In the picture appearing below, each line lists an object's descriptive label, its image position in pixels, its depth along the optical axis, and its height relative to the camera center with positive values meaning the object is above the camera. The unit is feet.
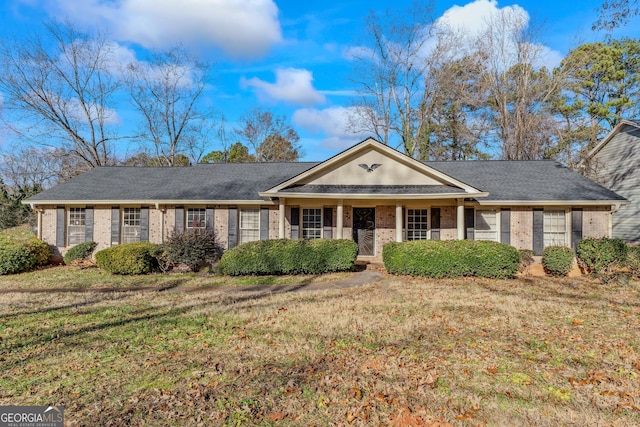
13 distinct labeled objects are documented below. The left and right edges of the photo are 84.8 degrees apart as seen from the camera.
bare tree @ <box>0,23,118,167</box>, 74.28 +22.44
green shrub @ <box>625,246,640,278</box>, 36.09 -4.56
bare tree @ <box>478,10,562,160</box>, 78.59 +27.63
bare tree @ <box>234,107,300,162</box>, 124.16 +27.09
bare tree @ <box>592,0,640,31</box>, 29.76 +17.05
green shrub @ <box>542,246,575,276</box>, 39.37 -4.68
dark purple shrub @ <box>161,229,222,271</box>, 41.30 -3.74
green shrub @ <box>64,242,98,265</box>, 46.34 -4.45
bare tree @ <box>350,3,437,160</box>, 91.45 +26.69
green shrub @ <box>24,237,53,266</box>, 44.31 -4.06
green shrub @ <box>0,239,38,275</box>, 41.60 -4.75
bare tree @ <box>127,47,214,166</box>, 96.94 +24.93
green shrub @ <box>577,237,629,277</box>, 37.22 -3.88
